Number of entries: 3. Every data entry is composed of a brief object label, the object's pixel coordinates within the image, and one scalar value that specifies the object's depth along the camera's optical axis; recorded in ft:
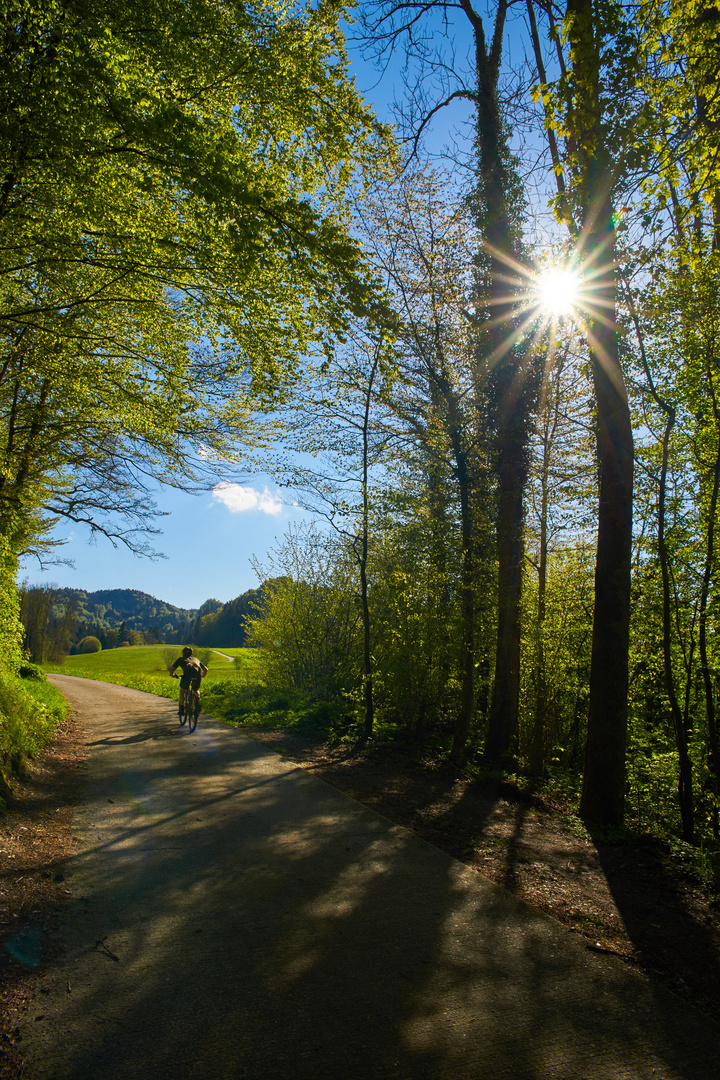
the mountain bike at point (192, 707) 40.65
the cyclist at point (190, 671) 41.63
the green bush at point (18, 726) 21.81
